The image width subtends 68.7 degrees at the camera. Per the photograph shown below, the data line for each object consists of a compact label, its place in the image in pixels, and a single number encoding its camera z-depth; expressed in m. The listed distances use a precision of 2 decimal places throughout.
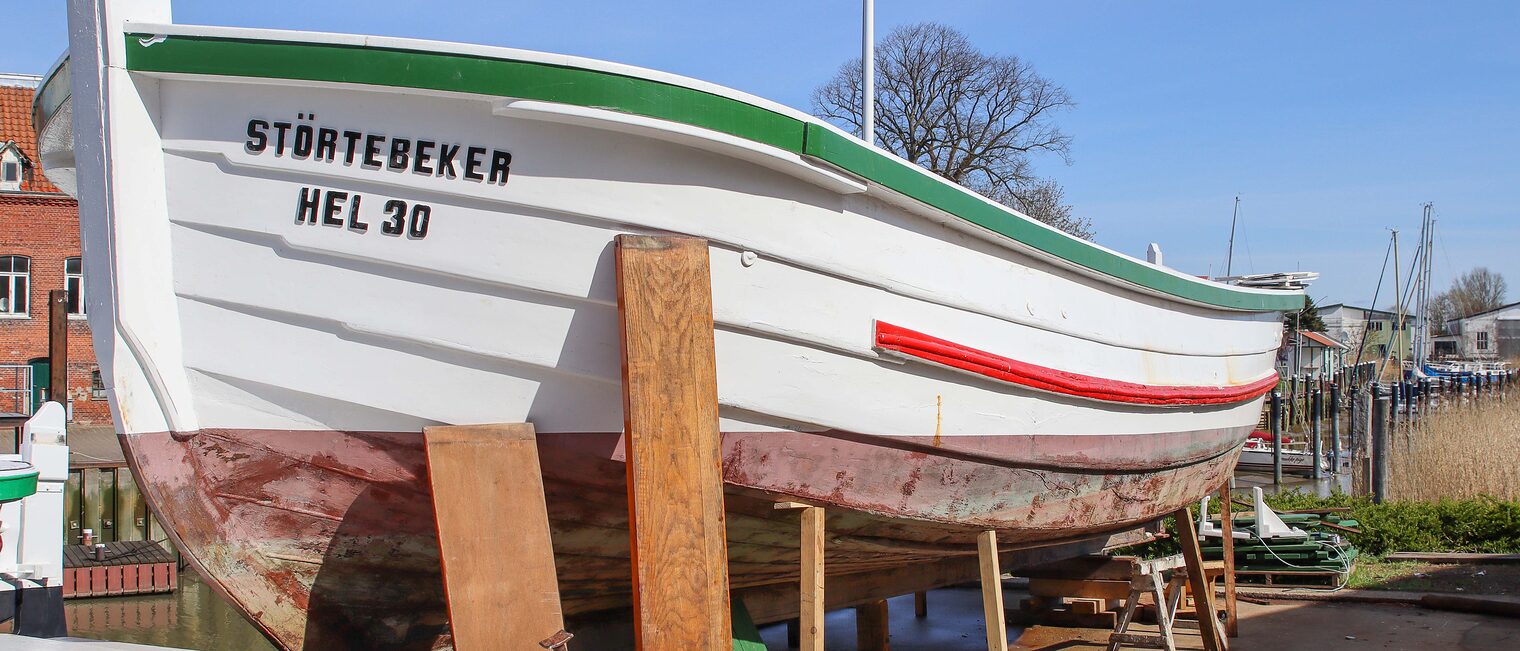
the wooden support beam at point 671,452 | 3.34
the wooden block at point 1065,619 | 7.93
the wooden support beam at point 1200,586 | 6.39
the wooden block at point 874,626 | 6.79
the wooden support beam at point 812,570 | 3.95
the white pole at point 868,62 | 5.22
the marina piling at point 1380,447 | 12.85
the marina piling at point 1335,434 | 22.05
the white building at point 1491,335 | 74.00
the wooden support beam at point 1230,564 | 7.24
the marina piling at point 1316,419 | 21.88
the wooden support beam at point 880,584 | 5.08
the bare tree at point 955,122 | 27.47
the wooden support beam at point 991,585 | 4.65
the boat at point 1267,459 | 24.56
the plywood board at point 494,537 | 3.40
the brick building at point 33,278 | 21.95
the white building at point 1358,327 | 70.44
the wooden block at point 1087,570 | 7.28
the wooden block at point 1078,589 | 6.97
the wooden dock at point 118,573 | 10.31
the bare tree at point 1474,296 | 97.75
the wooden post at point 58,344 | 12.05
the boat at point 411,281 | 3.43
